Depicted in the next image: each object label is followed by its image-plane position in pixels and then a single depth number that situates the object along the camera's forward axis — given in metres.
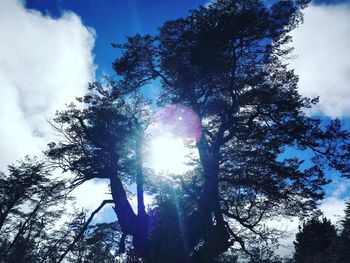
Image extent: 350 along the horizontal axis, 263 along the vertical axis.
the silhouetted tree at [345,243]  27.52
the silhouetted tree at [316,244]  23.73
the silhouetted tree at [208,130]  11.65
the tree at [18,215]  23.09
